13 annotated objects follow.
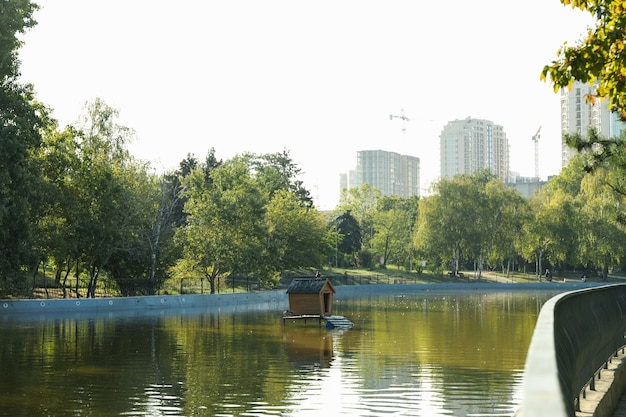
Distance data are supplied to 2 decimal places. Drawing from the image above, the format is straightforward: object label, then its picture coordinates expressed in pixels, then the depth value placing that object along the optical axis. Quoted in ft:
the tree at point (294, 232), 246.68
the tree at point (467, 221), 314.96
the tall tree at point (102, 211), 164.14
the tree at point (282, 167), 368.77
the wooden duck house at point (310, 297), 121.39
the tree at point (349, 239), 366.63
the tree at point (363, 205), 415.44
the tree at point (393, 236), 366.02
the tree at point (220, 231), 193.77
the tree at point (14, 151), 125.90
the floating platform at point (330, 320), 114.42
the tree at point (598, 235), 300.61
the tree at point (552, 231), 311.47
